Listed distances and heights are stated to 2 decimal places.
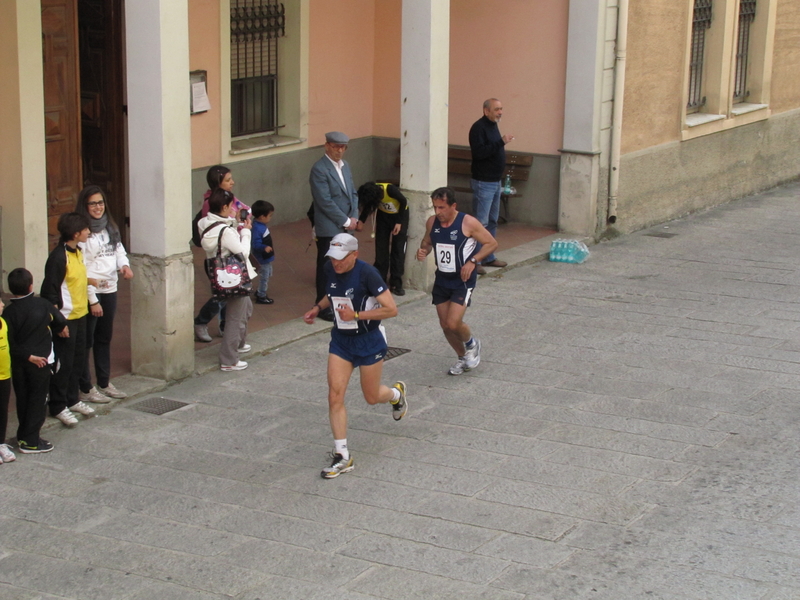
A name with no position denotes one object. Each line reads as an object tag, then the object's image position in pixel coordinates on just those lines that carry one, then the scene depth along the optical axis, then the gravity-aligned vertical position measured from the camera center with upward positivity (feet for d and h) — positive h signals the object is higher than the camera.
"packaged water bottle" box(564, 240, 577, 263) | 43.52 -6.41
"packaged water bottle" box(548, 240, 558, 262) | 43.70 -6.52
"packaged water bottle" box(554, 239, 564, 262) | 43.62 -6.47
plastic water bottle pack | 43.55 -6.47
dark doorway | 39.81 -1.02
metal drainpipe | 45.50 -0.88
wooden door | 37.60 -1.27
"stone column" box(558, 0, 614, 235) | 44.93 -1.66
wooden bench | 47.65 -3.67
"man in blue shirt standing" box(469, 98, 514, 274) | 40.22 -2.88
